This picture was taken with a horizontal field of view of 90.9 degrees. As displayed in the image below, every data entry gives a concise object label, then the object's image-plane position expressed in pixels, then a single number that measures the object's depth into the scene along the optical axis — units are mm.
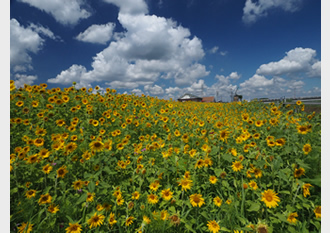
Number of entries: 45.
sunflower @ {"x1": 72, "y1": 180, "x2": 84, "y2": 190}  1907
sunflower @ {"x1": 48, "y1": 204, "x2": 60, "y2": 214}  1679
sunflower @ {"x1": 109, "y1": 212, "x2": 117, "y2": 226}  1619
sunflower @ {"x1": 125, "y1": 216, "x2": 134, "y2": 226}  1615
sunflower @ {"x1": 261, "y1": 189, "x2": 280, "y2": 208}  1564
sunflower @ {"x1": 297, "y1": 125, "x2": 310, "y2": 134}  2223
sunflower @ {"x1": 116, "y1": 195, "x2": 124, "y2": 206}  1851
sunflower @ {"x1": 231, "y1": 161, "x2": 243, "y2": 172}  2164
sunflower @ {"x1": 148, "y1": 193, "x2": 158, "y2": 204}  1895
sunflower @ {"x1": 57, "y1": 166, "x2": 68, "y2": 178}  1924
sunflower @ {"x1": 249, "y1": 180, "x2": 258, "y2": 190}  1882
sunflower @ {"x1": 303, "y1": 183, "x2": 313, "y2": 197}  1603
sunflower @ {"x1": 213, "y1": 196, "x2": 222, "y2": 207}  1771
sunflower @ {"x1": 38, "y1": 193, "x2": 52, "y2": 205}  1704
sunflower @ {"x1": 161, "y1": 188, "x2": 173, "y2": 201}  1809
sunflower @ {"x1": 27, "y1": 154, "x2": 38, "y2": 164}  1955
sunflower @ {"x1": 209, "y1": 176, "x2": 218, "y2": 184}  2021
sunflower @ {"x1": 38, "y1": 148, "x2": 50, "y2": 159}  2079
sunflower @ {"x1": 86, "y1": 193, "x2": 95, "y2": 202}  1800
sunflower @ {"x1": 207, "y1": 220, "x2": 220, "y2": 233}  1439
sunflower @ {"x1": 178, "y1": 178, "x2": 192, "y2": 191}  1839
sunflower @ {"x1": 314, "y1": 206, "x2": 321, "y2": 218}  1439
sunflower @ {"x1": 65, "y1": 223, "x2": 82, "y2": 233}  1506
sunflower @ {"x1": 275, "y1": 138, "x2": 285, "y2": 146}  2211
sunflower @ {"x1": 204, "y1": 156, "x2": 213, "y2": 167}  2175
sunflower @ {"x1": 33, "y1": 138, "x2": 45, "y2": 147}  2343
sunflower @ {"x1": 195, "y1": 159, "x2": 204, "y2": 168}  2158
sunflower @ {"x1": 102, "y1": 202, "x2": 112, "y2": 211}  1821
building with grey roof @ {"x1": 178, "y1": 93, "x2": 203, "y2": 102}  63456
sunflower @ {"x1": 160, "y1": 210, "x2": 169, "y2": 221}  1586
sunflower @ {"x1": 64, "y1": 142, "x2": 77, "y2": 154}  2232
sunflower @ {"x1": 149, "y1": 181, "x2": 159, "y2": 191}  2018
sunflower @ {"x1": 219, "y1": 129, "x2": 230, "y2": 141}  2420
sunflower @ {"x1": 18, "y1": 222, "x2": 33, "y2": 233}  1430
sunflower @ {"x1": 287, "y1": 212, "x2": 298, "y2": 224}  1441
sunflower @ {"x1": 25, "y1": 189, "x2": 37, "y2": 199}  1781
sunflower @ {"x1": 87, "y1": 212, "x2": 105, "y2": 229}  1597
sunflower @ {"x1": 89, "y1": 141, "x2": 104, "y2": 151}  2293
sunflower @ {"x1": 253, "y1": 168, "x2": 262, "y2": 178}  1968
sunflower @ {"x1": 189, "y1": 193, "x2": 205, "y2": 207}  1663
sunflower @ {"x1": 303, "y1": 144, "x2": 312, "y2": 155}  1872
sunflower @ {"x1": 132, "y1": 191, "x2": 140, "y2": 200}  1973
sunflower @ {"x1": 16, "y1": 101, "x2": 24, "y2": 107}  4070
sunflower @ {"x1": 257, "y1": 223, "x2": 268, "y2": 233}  1219
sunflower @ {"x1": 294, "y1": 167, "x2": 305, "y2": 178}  1694
